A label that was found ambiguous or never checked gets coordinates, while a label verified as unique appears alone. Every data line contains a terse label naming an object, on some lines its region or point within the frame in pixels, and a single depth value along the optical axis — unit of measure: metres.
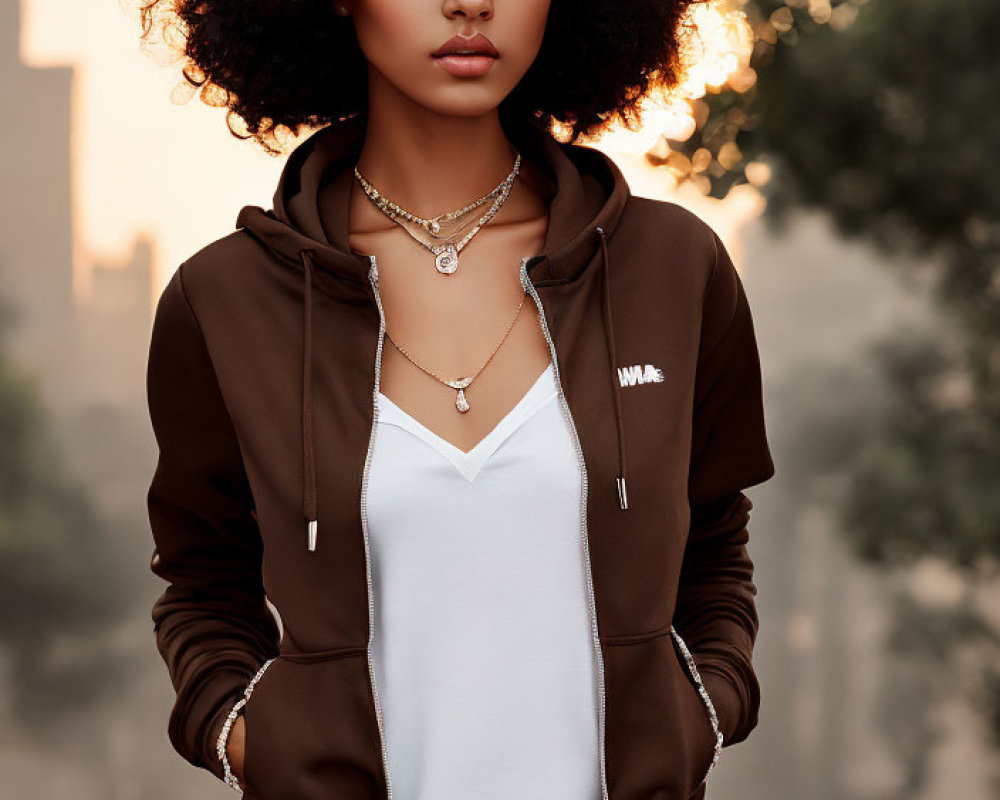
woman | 1.58
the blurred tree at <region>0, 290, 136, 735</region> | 6.76
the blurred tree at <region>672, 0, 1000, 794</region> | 4.14
